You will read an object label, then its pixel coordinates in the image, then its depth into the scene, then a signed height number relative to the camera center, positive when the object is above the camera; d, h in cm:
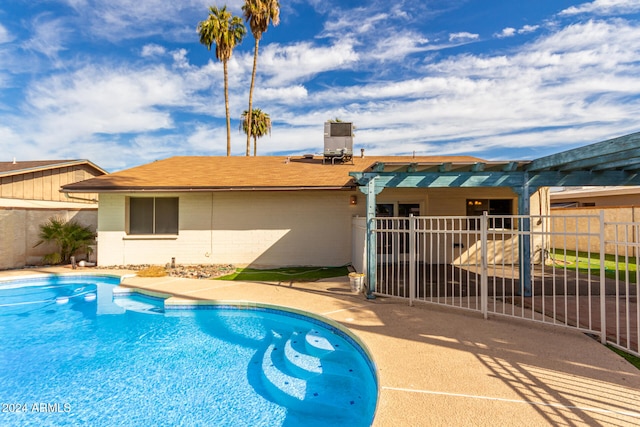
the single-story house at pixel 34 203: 1261 +98
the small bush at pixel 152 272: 1126 -192
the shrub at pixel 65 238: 1302 -73
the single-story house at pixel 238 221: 1291 +0
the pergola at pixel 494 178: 759 +115
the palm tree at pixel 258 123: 3297 +1083
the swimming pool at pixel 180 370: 405 -256
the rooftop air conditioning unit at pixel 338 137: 1573 +442
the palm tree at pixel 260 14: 2234 +1548
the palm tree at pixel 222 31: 2216 +1413
